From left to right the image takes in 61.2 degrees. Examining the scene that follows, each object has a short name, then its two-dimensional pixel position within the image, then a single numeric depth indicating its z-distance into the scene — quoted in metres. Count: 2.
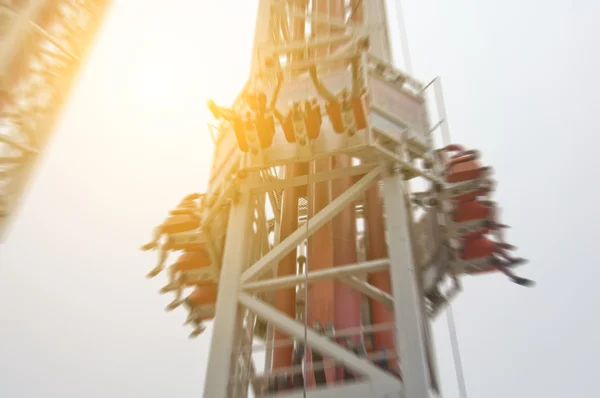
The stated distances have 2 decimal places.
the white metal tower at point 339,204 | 5.79
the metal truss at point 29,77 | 10.52
